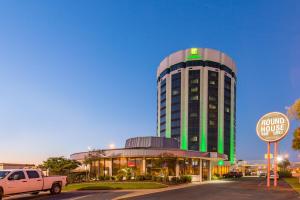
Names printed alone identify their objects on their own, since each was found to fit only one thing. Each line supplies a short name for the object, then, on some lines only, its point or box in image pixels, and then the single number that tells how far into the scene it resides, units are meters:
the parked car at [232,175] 45.22
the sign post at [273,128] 19.86
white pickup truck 13.91
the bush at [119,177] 29.82
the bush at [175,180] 26.49
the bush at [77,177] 30.91
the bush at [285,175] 49.04
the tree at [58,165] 34.21
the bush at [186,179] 27.89
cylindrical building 93.99
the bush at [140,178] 28.29
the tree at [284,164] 75.44
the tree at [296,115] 22.96
